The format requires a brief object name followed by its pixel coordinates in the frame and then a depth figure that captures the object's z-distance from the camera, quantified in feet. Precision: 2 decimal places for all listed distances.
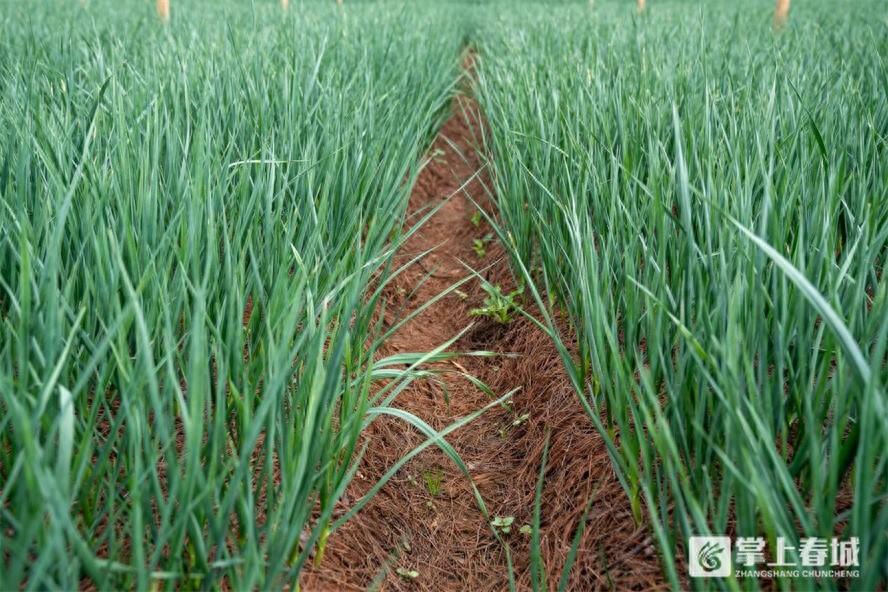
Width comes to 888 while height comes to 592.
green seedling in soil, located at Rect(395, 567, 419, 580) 4.87
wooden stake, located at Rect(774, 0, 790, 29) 16.98
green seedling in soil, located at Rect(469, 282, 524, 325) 7.97
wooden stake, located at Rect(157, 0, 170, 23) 15.37
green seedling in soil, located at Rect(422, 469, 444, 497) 5.81
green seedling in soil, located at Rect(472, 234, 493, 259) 9.84
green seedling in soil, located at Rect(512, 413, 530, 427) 6.63
